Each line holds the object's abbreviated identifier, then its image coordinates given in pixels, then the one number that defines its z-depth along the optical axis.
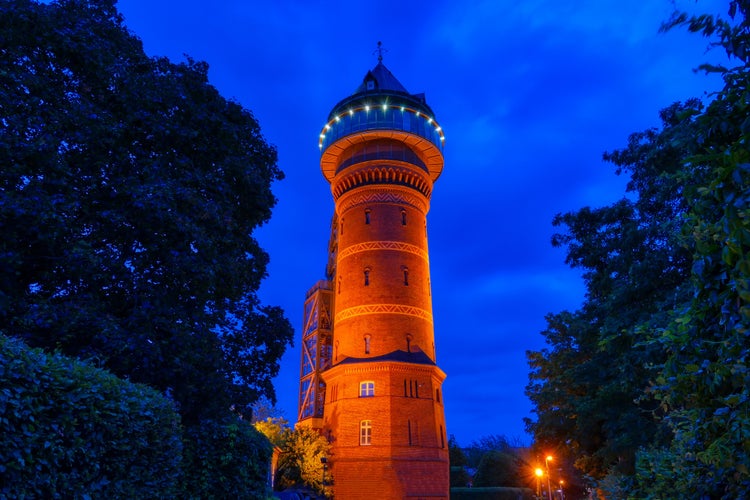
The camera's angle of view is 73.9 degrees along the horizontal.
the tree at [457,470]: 47.44
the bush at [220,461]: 10.70
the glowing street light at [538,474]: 32.57
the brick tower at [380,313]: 26.88
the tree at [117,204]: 9.04
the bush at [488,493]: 39.06
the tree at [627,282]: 13.14
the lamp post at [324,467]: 25.11
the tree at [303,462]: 27.16
